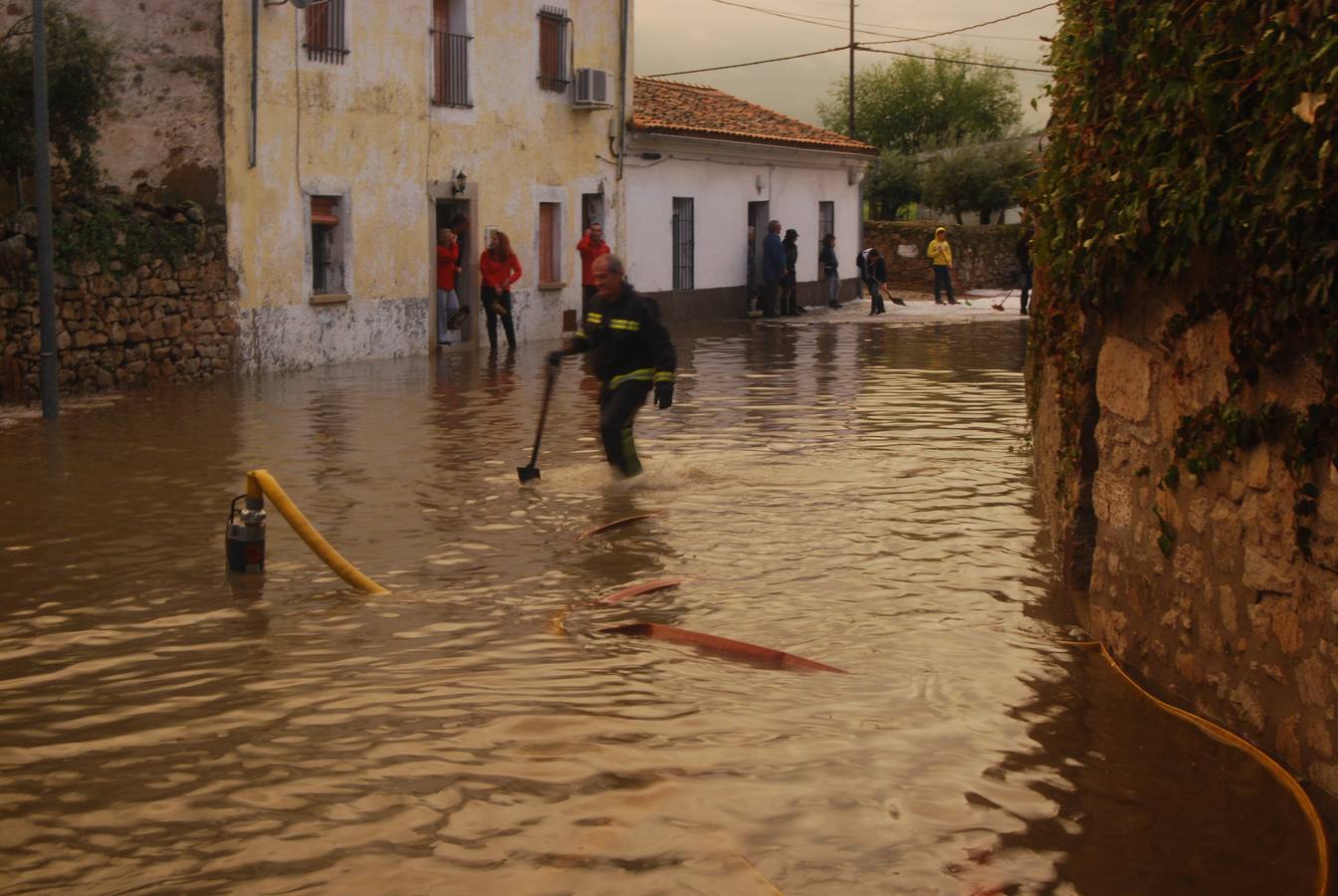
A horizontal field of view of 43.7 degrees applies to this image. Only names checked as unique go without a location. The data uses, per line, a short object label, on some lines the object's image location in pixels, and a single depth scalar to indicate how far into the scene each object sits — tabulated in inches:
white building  1152.2
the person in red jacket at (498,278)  893.2
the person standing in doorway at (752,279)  1299.2
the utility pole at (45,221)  553.0
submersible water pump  309.3
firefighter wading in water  426.0
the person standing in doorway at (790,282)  1293.1
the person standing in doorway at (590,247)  958.4
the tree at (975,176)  1980.8
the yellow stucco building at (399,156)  772.6
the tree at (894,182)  2143.2
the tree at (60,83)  652.7
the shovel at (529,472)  428.1
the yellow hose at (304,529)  303.0
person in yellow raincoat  1395.2
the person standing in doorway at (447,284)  902.4
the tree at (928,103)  2847.0
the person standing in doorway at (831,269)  1390.3
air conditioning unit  1042.7
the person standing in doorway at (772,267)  1255.5
